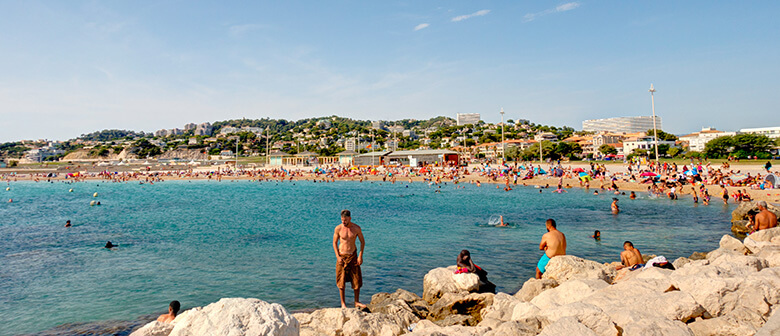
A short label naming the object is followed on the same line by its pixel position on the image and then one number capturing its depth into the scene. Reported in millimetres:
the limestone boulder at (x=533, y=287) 7406
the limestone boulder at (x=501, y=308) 6267
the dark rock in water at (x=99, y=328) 7492
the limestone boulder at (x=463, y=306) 7008
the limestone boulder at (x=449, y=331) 4809
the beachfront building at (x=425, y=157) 63531
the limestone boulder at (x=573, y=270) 7812
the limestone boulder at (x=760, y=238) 9750
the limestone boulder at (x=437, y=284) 7836
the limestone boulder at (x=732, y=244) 10133
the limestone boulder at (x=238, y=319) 3418
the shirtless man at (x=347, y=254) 6535
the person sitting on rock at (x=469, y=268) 8023
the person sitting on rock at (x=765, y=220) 11727
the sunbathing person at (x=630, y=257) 8672
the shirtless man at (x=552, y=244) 8355
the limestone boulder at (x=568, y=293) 6359
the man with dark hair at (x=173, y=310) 6727
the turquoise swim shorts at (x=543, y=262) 8500
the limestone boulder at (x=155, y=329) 3973
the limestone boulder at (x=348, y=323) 5641
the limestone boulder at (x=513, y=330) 4781
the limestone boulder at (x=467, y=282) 7566
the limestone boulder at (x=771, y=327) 3375
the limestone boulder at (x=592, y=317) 4453
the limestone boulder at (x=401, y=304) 6809
